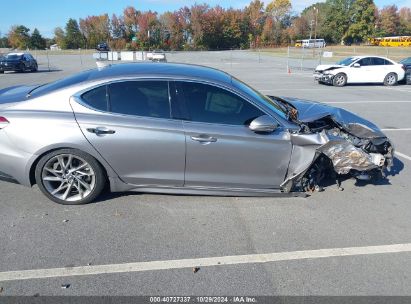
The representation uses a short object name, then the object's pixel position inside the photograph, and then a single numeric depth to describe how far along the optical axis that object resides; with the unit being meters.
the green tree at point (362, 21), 101.88
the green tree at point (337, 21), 104.56
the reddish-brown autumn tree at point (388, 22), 111.88
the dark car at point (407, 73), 17.86
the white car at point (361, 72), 16.83
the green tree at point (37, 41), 94.64
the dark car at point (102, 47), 71.85
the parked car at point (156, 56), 31.72
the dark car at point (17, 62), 23.97
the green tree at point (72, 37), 94.62
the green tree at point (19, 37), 92.09
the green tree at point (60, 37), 95.00
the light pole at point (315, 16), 99.62
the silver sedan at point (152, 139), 3.77
